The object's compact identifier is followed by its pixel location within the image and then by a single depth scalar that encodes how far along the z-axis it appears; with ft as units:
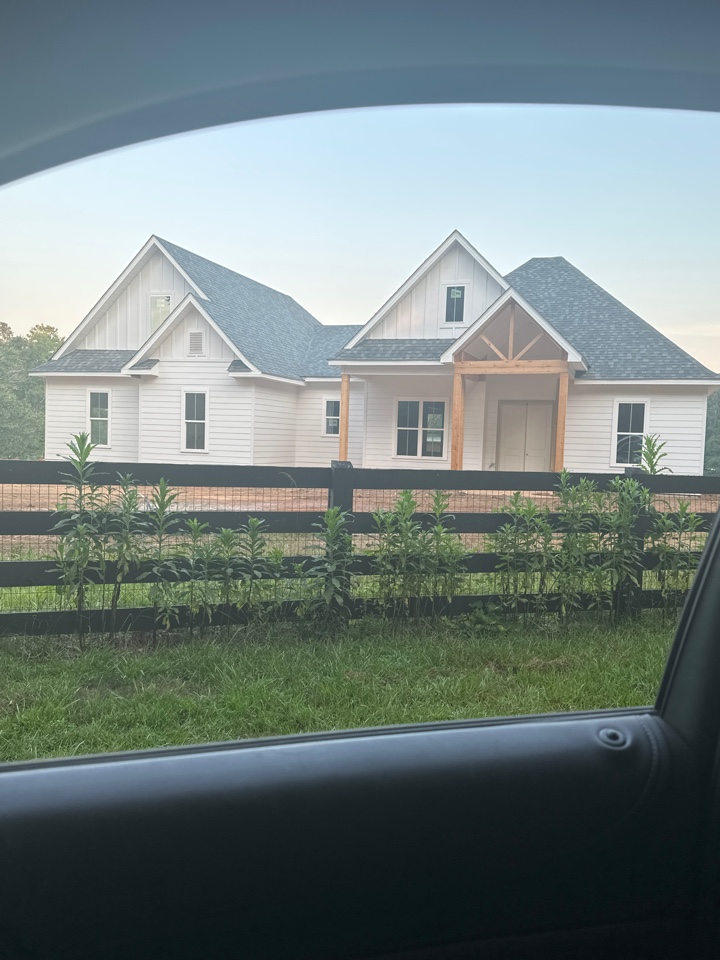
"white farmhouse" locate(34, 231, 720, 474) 33.63
